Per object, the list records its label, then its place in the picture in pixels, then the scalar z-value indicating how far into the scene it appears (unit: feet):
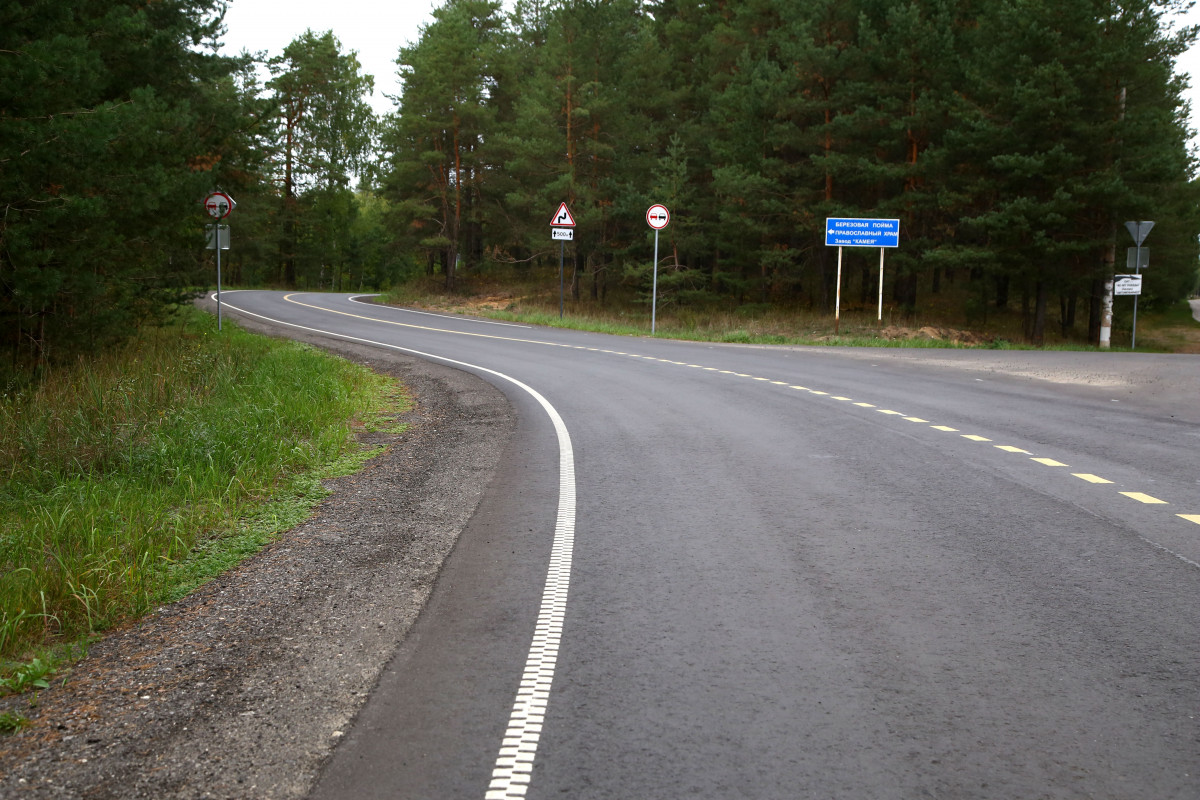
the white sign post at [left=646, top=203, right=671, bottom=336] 90.84
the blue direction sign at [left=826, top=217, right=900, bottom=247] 93.45
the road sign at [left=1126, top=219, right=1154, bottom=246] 87.20
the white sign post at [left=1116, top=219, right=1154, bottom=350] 87.20
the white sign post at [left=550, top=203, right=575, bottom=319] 98.58
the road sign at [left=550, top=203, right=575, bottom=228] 98.49
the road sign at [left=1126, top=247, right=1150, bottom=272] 88.28
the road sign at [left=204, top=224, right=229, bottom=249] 75.25
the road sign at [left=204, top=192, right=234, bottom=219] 70.90
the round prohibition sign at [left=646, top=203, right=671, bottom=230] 90.99
